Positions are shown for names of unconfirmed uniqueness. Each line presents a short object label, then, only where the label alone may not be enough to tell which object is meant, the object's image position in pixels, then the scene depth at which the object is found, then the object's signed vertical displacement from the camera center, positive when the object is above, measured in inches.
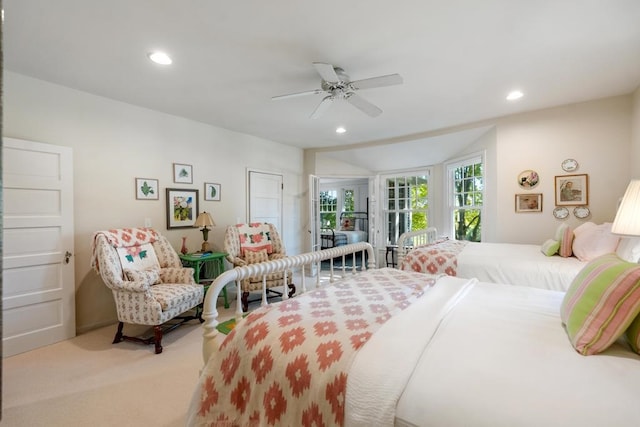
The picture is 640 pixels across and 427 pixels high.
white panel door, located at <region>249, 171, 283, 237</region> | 188.7 +9.0
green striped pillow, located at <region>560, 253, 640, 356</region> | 44.1 -15.0
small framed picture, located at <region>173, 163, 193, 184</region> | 149.2 +19.3
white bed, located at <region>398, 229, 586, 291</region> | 94.9 -18.6
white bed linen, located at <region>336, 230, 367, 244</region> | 278.5 -23.7
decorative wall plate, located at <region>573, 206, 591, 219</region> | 132.9 -1.0
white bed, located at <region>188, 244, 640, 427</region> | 35.9 -21.9
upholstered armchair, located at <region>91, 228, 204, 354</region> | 103.6 -24.9
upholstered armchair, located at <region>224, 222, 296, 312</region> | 140.3 -20.1
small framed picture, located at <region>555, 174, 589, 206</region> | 133.3 +9.0
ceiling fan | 87.0 +39.0
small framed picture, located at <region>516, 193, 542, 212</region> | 143.6 +3.8
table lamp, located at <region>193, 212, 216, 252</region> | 145.4 -5.6
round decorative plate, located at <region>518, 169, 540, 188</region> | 144.5 +15.2
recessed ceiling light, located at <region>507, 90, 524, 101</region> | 122.1 +47.5
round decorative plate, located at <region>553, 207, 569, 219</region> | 137.8 -1.0
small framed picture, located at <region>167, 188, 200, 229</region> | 146.5 +1.9
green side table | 138.7 -26.2
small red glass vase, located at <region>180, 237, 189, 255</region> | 145.6 -17.5
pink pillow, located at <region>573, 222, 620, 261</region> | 93.9 -10.5
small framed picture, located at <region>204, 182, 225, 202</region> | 162.9 +11.2
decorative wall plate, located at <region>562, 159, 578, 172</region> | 135.9 +20.3
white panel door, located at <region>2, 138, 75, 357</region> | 101.2 -11.7
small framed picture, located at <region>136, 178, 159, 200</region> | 136.1 +10.7
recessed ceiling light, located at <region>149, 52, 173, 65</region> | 92.8 +48.3
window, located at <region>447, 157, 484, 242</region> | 177.3 +8.1
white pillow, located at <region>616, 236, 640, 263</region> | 77.0 -10.5
